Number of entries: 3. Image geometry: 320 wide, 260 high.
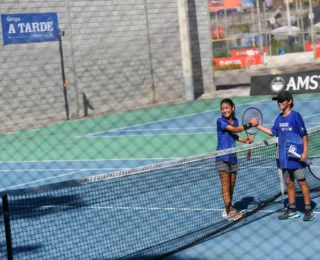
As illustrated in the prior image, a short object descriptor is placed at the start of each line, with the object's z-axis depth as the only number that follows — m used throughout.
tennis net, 8.68
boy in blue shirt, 9.25
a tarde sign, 24.00
